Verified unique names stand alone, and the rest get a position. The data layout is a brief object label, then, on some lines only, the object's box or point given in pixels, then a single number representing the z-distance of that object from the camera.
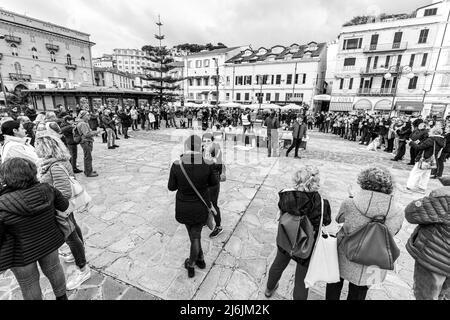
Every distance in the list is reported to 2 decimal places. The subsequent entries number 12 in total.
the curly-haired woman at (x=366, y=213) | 1.77
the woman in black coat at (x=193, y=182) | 2.37
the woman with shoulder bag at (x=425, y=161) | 5.42
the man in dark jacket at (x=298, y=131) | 7.81
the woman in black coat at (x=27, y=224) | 1.69
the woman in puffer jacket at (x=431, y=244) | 1.89
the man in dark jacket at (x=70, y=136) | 5.91
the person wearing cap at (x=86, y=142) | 5.75
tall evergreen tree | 31.67
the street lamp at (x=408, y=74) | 12.45
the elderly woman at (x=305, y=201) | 1.98
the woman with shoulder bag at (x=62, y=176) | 2.49
